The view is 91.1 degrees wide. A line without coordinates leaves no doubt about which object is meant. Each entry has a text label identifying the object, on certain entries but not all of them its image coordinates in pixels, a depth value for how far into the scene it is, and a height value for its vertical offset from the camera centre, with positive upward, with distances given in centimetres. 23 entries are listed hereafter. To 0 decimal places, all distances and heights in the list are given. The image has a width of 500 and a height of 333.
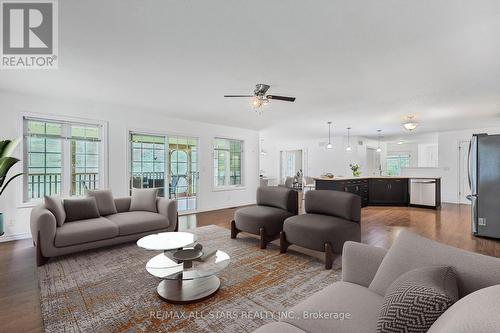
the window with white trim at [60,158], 436 +22
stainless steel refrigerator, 415 -31
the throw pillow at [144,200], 430 -55
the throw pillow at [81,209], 357 -59
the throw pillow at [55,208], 326 -52
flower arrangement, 766 -11
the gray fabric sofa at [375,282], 113 -62
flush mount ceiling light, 575 +116
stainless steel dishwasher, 688 -70
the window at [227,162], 719 +19
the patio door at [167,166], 559 +7
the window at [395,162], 1195 +27
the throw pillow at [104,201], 395 -52
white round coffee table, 222 -95
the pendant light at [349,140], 877 +109
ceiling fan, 365 +111
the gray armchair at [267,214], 368 -72
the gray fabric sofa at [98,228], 301 -82
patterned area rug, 192 -119
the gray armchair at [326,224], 297 -72
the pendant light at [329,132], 706 +126
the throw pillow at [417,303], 89 -52
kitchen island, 689 -66
